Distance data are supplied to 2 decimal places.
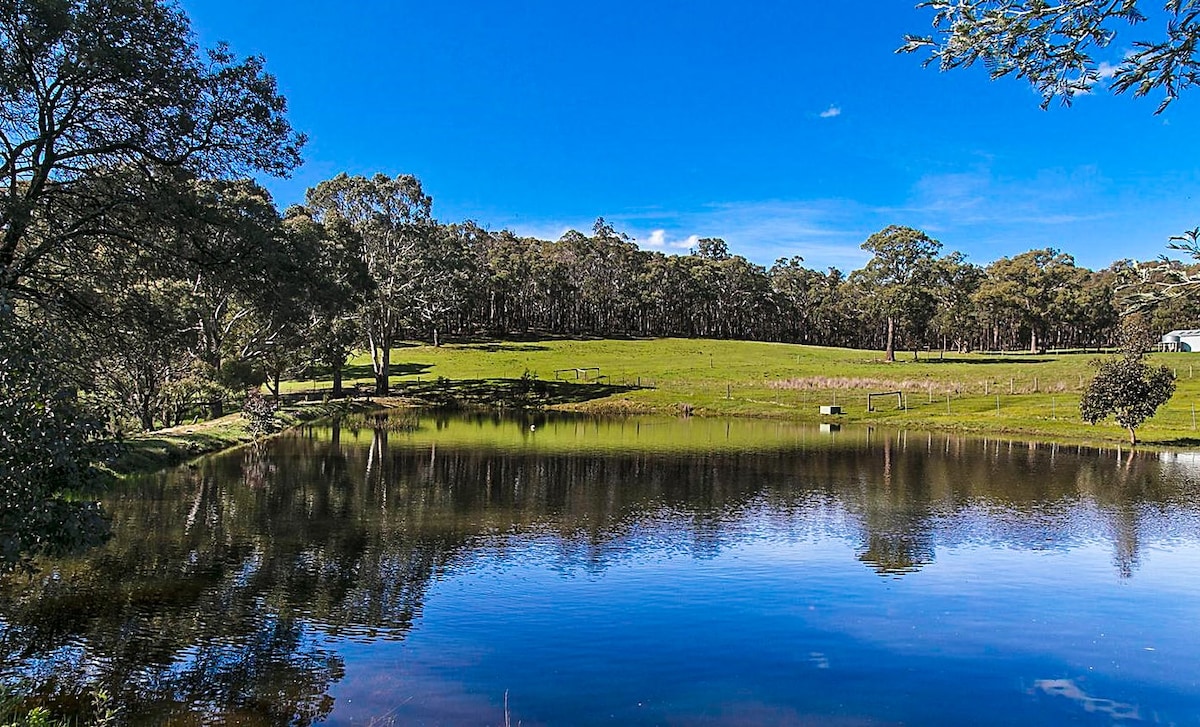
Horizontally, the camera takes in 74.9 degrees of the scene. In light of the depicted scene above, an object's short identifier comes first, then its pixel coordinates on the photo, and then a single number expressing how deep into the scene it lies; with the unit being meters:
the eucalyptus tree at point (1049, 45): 6.84
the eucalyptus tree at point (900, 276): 86.94
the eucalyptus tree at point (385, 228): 68.00
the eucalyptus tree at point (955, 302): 99.22
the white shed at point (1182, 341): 100.25
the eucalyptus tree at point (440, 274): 71.00
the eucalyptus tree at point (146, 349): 18.55
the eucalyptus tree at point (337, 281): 52.38
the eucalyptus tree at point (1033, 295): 107.50
